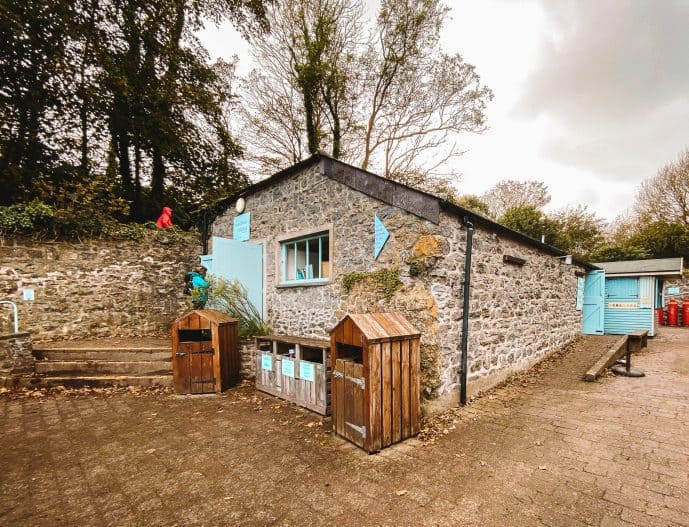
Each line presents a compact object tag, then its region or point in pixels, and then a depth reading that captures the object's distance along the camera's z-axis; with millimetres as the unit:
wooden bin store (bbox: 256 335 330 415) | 4781
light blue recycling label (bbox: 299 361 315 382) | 4883
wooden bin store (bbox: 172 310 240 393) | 5594
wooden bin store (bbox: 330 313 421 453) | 3564
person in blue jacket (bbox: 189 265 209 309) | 6961
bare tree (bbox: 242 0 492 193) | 12875
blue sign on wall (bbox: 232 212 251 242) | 8062
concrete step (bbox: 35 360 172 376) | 5941
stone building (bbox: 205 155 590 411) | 4738
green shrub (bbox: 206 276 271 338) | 6969
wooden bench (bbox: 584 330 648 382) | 6199
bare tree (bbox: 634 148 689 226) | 18891
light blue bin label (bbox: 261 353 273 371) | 5575
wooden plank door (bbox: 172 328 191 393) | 5590
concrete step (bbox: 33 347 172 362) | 6254
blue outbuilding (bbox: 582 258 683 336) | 11352
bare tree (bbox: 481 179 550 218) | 24411
